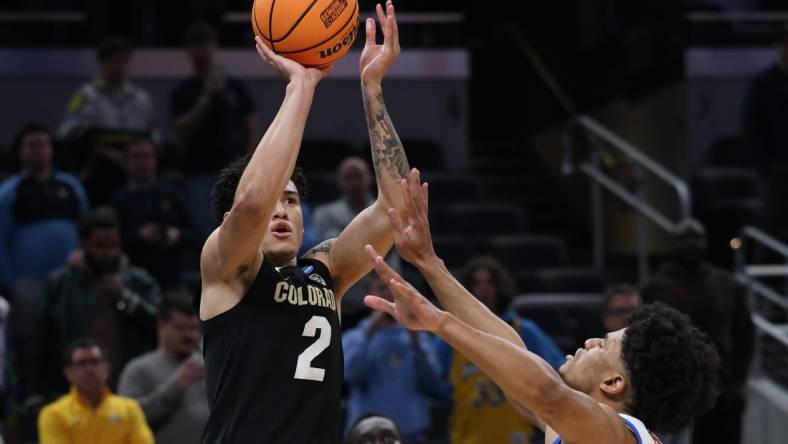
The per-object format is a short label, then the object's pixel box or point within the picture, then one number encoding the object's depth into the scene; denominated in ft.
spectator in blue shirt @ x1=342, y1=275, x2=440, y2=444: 43.92
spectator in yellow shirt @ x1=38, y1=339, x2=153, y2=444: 40.14
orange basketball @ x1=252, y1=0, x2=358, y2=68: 23.75
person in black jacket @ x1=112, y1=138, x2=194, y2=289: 50.33
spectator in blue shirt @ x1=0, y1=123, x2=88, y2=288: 48.83
